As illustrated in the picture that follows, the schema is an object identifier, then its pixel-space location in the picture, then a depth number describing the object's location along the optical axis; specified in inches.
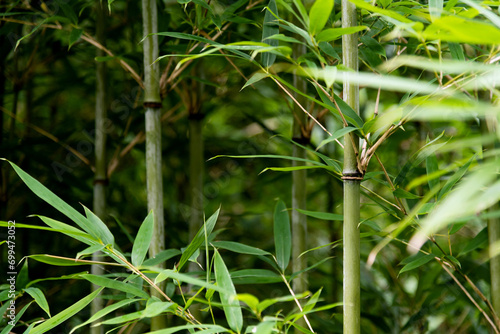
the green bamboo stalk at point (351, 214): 53.4
